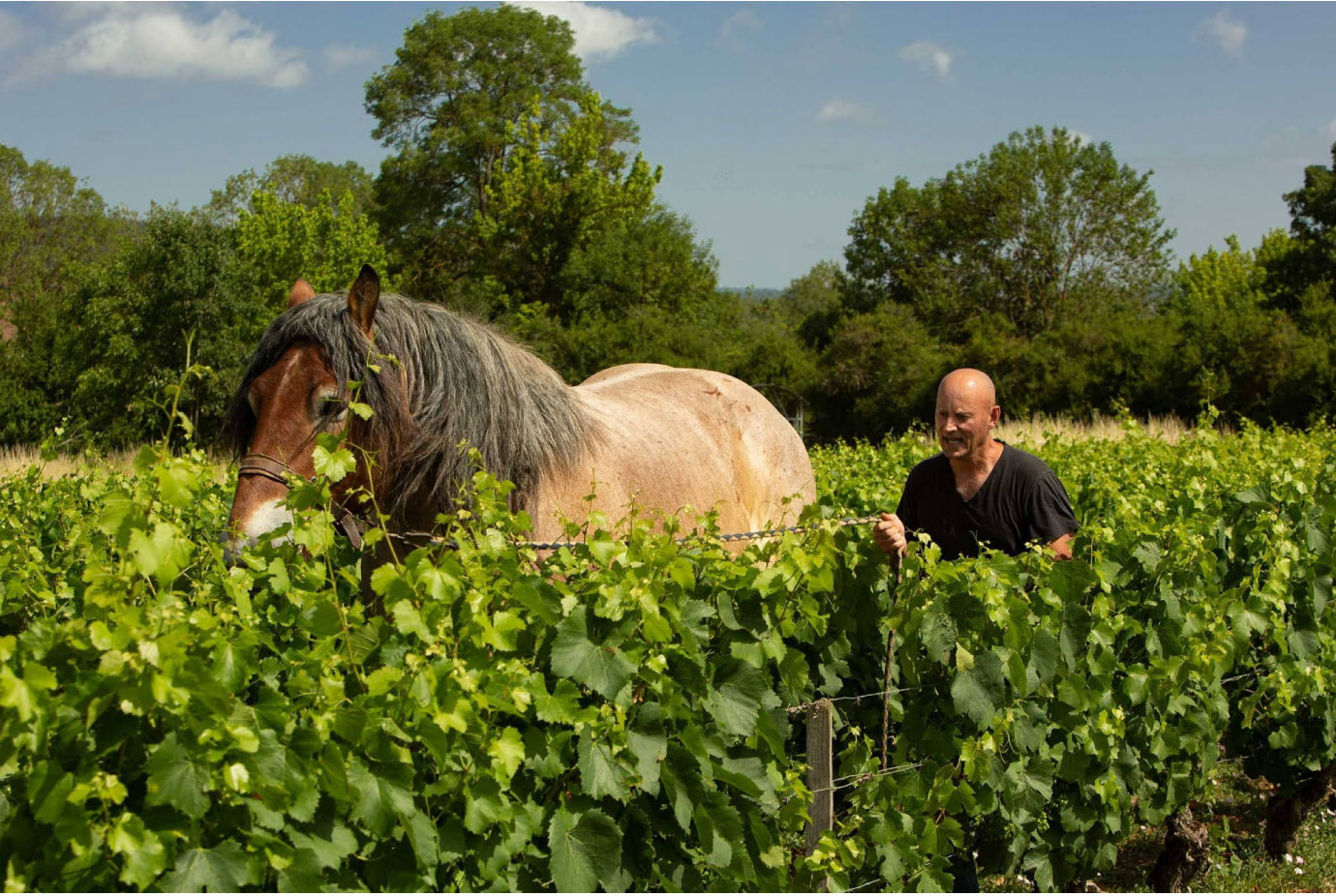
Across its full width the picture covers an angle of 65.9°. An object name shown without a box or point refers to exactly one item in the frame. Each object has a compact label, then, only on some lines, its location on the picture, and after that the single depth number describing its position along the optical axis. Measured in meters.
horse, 3.59
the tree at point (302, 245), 39.91
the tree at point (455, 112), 43.34
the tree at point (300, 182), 67.00
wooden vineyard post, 3.25
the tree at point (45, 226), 47.47
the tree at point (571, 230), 42.03
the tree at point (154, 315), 32.12
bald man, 4.08
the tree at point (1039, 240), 43.78
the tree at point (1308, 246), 35.84
